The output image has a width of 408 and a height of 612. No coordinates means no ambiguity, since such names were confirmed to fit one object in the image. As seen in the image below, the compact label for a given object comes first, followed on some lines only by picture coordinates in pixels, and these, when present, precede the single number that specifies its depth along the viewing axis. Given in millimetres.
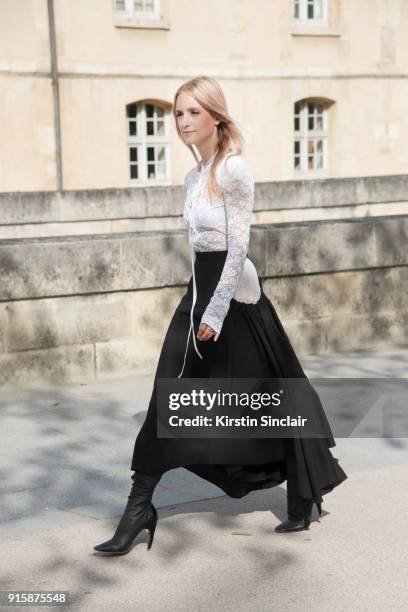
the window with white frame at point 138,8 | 27234
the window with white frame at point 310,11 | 30078
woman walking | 4766
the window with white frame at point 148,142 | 28156
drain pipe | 25391
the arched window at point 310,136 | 30500
